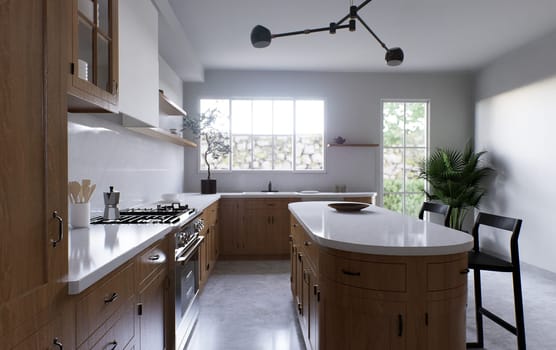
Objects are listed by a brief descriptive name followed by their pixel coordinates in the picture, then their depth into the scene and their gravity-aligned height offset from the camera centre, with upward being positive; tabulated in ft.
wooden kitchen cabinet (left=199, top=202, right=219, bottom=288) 11.07 -2.65
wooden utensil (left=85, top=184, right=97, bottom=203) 6.27 -0.38
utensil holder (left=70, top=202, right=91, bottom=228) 6.11 -0.76
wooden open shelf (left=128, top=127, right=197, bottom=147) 9.90 +1.35
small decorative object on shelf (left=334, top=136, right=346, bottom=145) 18.04 +1.83
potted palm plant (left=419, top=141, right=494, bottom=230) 16.69 -0.29
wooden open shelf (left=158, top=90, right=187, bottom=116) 10.65 +2.43
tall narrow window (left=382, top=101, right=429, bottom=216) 19.10 +1.25
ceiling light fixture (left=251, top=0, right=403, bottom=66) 6.76 +3.00
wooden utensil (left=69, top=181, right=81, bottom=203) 6.13 -0.31
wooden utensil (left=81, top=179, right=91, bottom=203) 6.23 -0.34
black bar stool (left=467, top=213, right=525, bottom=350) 6.86 -2.02
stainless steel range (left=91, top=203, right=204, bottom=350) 6.89 -1.92
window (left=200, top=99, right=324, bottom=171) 18.39 +2.29
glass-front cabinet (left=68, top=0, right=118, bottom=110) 4.76 +1.95
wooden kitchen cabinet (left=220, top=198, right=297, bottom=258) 15.65 -2.66
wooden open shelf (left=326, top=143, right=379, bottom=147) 17.99 +1.57
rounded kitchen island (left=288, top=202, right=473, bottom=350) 4.72 -1.74
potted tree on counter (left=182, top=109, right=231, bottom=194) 15.93 +1.83
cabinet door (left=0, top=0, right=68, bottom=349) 2.52 +0.04
